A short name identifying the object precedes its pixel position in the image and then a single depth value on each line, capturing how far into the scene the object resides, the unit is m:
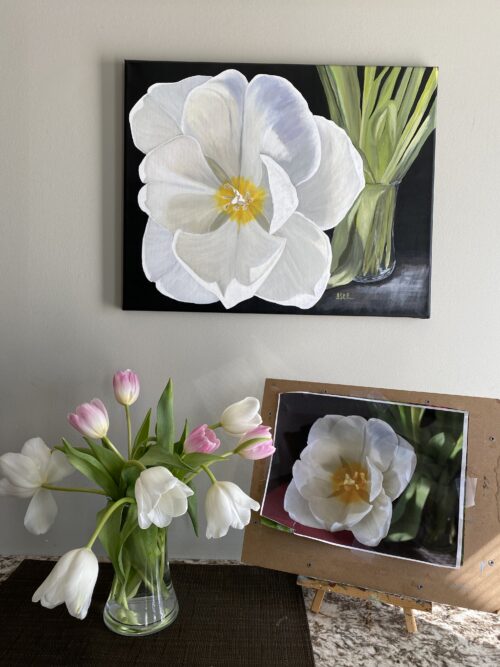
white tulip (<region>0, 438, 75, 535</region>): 1.00
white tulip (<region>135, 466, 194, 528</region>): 0.86
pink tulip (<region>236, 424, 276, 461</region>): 0.96
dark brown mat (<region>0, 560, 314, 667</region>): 0.90
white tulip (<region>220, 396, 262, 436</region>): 0.98
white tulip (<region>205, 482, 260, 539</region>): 0.90
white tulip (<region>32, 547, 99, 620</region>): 0.83
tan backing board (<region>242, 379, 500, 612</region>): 0.99
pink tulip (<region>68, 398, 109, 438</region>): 0.94
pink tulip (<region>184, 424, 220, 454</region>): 0.93
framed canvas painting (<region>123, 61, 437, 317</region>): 1.13
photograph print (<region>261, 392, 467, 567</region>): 1.02
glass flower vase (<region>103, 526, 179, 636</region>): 0.94
